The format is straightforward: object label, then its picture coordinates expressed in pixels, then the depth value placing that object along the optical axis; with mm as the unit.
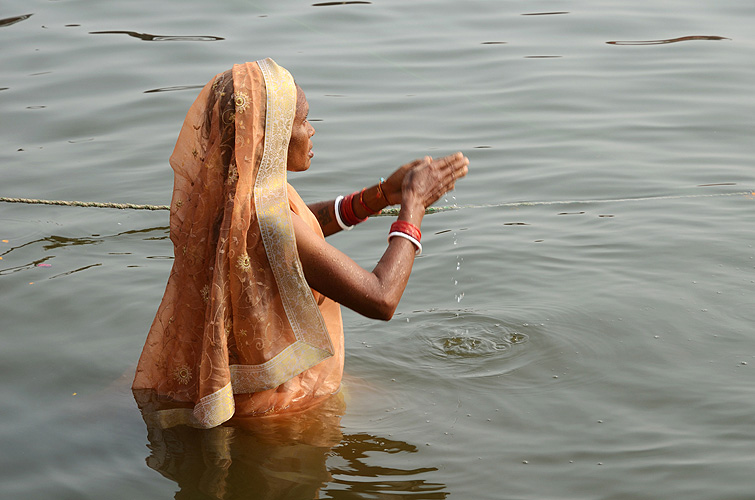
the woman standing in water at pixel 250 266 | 2832
